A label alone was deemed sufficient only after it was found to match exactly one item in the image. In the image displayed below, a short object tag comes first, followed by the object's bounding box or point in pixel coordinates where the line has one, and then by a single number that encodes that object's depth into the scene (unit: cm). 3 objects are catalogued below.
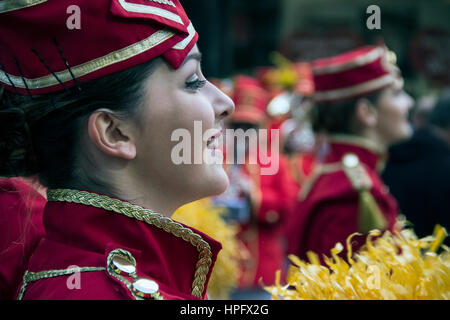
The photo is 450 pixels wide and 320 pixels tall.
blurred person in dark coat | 391
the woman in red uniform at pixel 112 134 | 131
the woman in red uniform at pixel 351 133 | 327
